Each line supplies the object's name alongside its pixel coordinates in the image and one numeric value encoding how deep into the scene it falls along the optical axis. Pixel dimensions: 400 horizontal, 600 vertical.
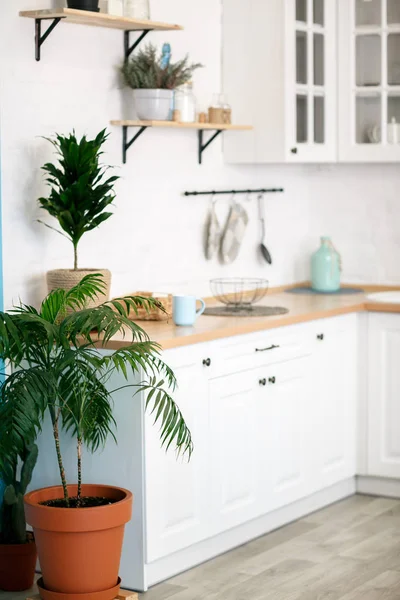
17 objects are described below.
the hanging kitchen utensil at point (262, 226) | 6.54
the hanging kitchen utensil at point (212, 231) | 6.09
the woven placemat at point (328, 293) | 6.59
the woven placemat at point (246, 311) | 5.46
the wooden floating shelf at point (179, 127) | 5.29
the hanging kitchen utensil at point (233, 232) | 6.21
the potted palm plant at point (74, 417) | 4.14
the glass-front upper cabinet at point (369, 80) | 6.30
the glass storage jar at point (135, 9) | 5.16
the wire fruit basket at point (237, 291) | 5.84
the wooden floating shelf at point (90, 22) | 4.77
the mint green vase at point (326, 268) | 6.64
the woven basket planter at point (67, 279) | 4.81
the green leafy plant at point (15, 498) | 4.65
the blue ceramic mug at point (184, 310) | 4.97
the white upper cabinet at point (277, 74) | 6.05
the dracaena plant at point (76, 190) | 4.73
